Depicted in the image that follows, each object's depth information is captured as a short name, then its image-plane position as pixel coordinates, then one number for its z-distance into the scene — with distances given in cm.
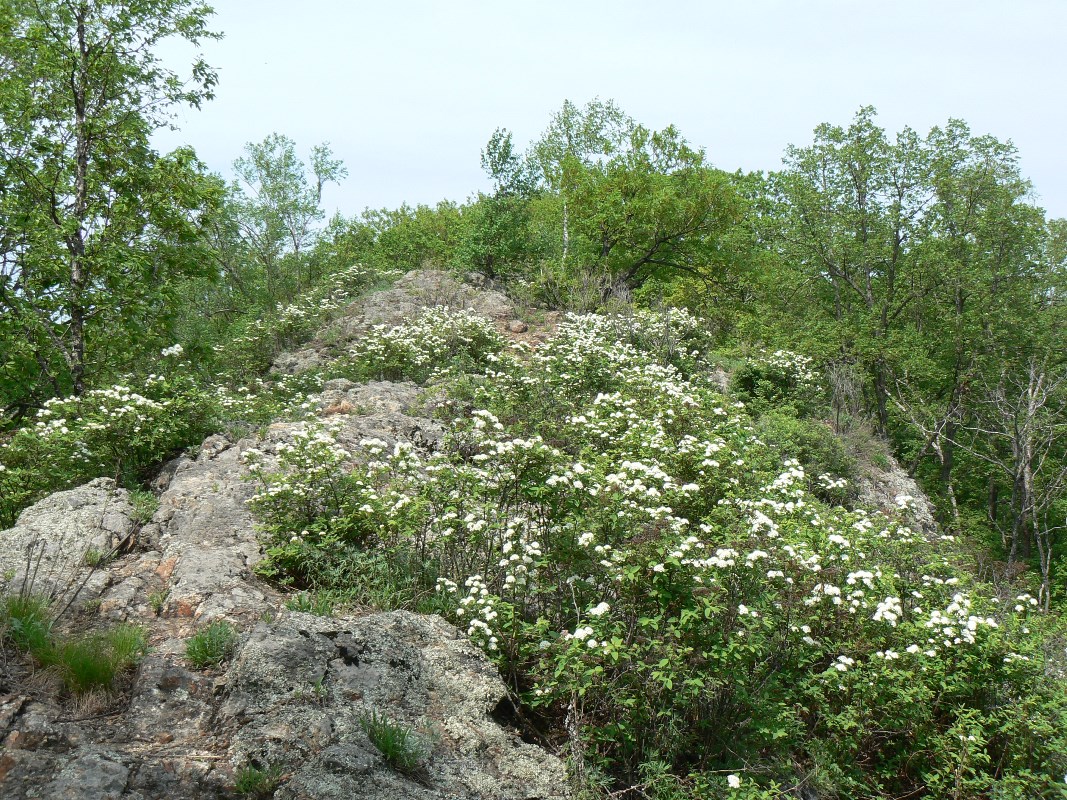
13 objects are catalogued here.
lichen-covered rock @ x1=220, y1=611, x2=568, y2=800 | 356
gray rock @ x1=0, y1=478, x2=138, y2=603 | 518
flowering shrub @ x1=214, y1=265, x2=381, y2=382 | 1708
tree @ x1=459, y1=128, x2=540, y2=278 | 2117
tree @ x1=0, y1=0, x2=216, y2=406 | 1080
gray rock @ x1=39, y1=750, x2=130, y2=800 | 301
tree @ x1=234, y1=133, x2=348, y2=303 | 2762
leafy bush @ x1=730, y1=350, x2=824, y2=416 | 1580
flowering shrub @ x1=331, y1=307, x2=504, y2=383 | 1336
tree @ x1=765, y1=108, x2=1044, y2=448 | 2355
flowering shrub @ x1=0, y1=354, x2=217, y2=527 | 739
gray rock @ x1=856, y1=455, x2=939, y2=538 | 1235
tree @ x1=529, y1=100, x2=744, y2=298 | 2230
